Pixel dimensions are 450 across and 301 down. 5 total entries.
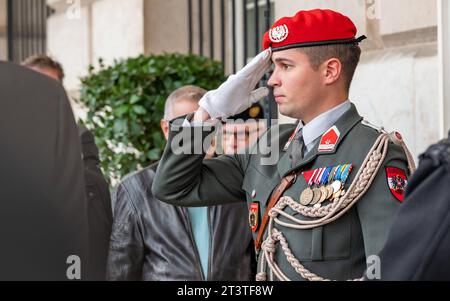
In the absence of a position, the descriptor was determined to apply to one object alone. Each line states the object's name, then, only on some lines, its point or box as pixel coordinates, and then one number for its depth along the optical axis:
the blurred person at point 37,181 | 2.86
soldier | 3.60
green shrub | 7.50
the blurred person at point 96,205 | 5.57
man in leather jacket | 5.13
